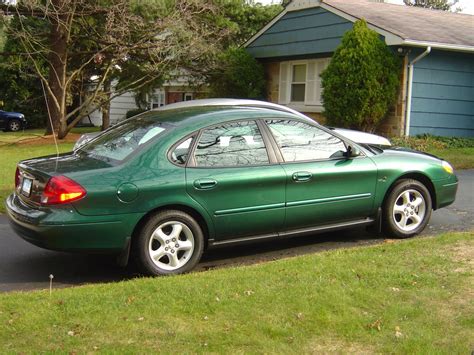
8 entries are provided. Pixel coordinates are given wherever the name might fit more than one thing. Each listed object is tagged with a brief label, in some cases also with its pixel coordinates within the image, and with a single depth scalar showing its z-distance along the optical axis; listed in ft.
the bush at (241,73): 64.54
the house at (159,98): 79.88
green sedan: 16.81
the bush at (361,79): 48.57
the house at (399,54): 50.96
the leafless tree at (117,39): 53.98
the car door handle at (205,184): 17.88
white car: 25.40
